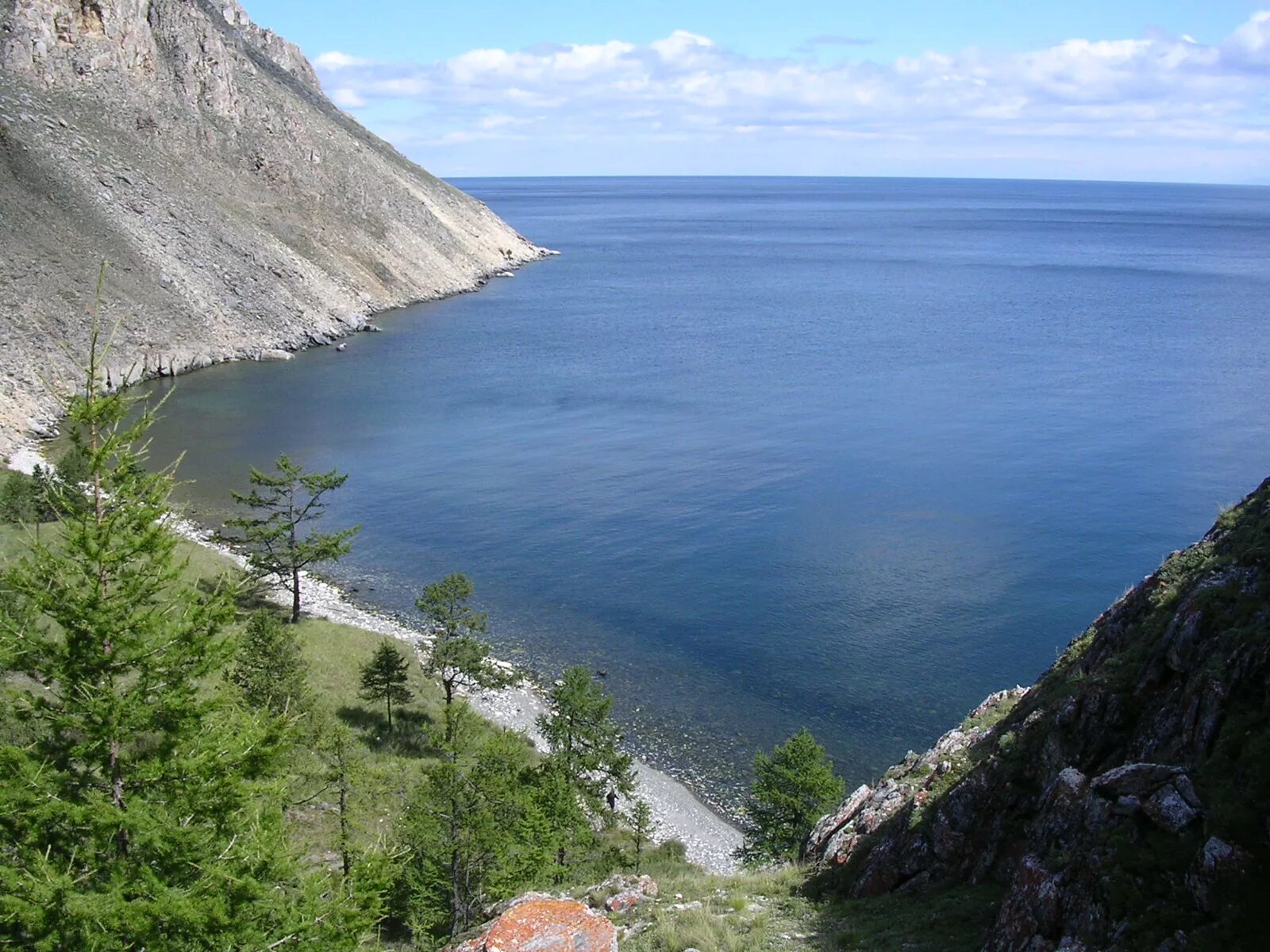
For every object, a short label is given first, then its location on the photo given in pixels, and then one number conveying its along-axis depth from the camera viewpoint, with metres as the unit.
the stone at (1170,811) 12.62
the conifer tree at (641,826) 29.73
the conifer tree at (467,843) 24.23
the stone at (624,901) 18.64
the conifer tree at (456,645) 36.91
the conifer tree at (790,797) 29.56
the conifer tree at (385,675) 36.41
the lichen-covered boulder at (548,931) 15.77
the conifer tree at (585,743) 30.44
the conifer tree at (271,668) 28.91
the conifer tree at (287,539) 43.88
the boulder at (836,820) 22.92
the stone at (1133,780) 13.43
